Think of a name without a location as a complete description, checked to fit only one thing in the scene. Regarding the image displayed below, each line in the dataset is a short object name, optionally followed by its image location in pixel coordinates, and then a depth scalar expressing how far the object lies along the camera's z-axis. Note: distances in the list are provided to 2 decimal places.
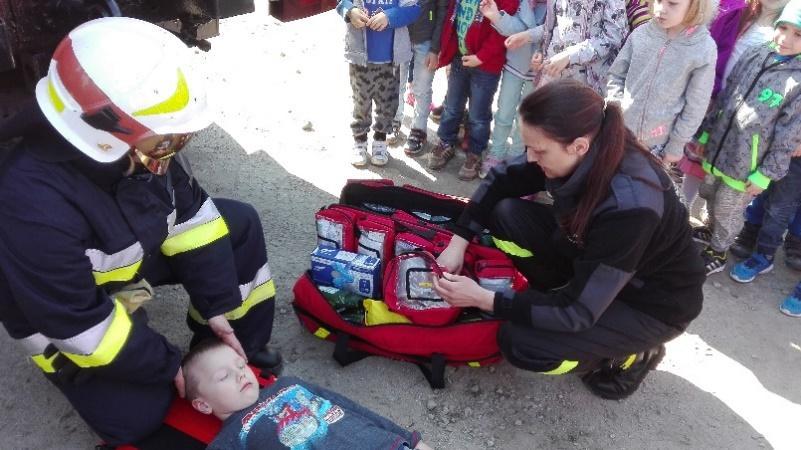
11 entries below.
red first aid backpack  3.16
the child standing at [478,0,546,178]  4.18
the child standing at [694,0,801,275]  3.60
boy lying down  2.49
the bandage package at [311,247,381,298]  3.31
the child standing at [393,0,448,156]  4.56
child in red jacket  4.33
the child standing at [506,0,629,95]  3.94
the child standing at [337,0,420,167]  4.31
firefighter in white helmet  2.10
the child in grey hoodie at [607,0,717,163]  3.59
